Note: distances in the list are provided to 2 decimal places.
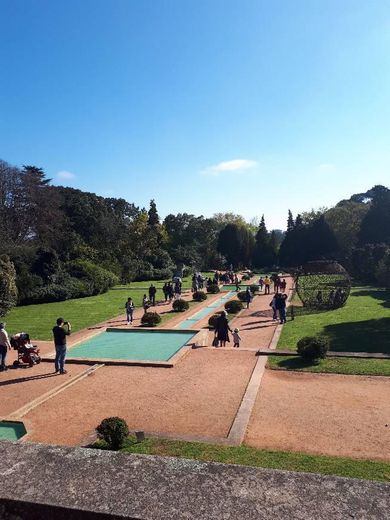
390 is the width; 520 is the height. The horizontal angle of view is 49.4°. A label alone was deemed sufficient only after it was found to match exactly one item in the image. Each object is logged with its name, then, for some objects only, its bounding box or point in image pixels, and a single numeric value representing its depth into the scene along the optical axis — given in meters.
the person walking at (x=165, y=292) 31.27
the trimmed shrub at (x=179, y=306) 26.02
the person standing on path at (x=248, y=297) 26.86
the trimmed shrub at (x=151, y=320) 21.03
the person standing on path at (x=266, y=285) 33.95
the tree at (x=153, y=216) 72.69
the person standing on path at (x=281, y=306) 20.61
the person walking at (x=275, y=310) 21.09
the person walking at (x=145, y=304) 24.98
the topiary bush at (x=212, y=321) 19.91
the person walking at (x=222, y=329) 16.16
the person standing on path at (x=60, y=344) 13.02
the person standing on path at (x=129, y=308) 21.57
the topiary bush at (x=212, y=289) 35.41
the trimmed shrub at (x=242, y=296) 28.86
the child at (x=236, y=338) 16.00
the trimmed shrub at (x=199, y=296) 30.78
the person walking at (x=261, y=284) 36.66
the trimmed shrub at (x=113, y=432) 7.79
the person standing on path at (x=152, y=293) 28.41
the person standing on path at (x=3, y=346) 13.63
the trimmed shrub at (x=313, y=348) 13.26
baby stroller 14.32
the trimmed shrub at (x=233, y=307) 24.31
